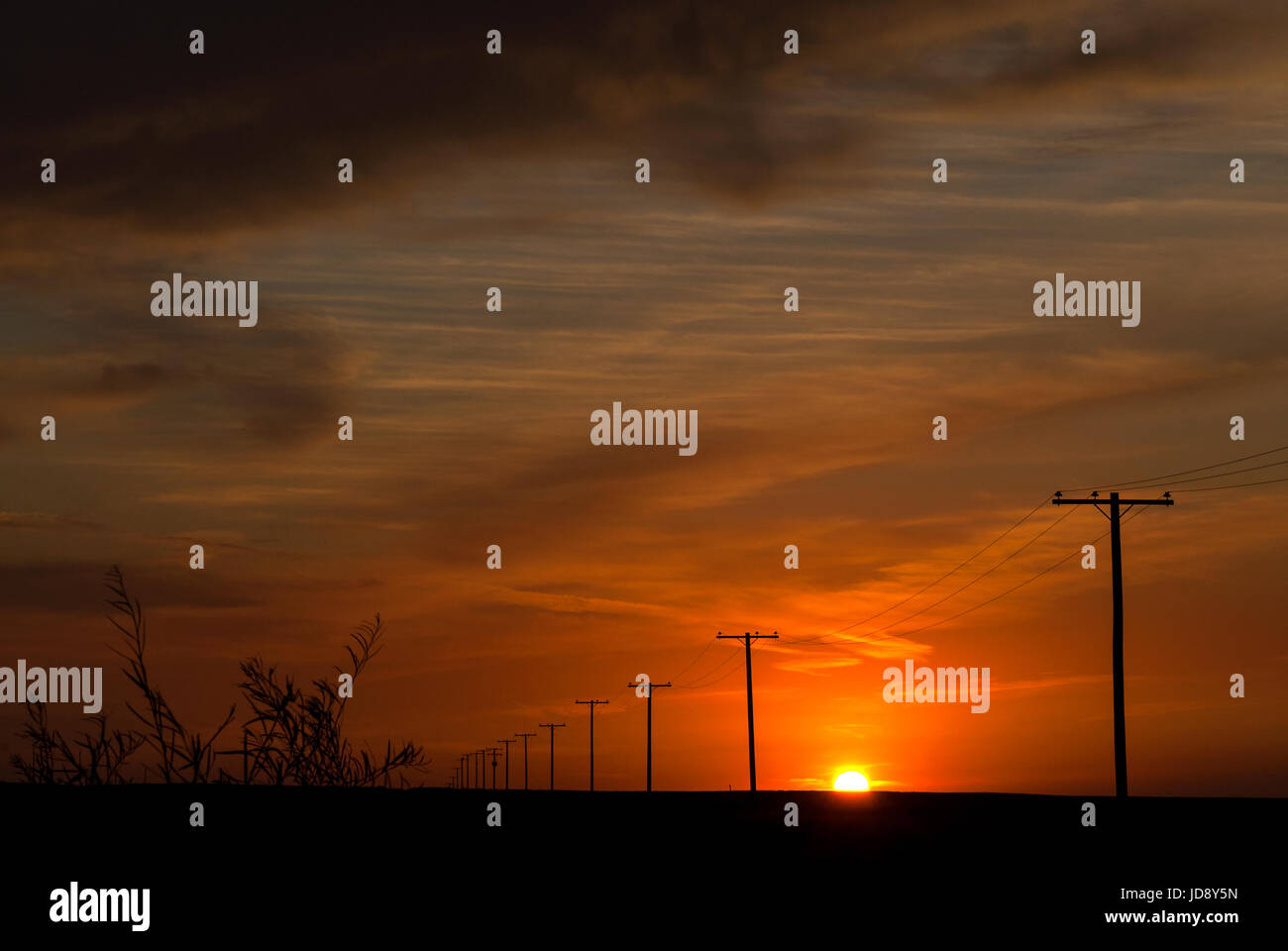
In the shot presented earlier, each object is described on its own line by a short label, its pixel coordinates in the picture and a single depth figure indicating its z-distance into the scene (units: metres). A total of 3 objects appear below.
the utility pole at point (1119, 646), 46.78
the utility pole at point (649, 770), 95.06
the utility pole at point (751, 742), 77.94
